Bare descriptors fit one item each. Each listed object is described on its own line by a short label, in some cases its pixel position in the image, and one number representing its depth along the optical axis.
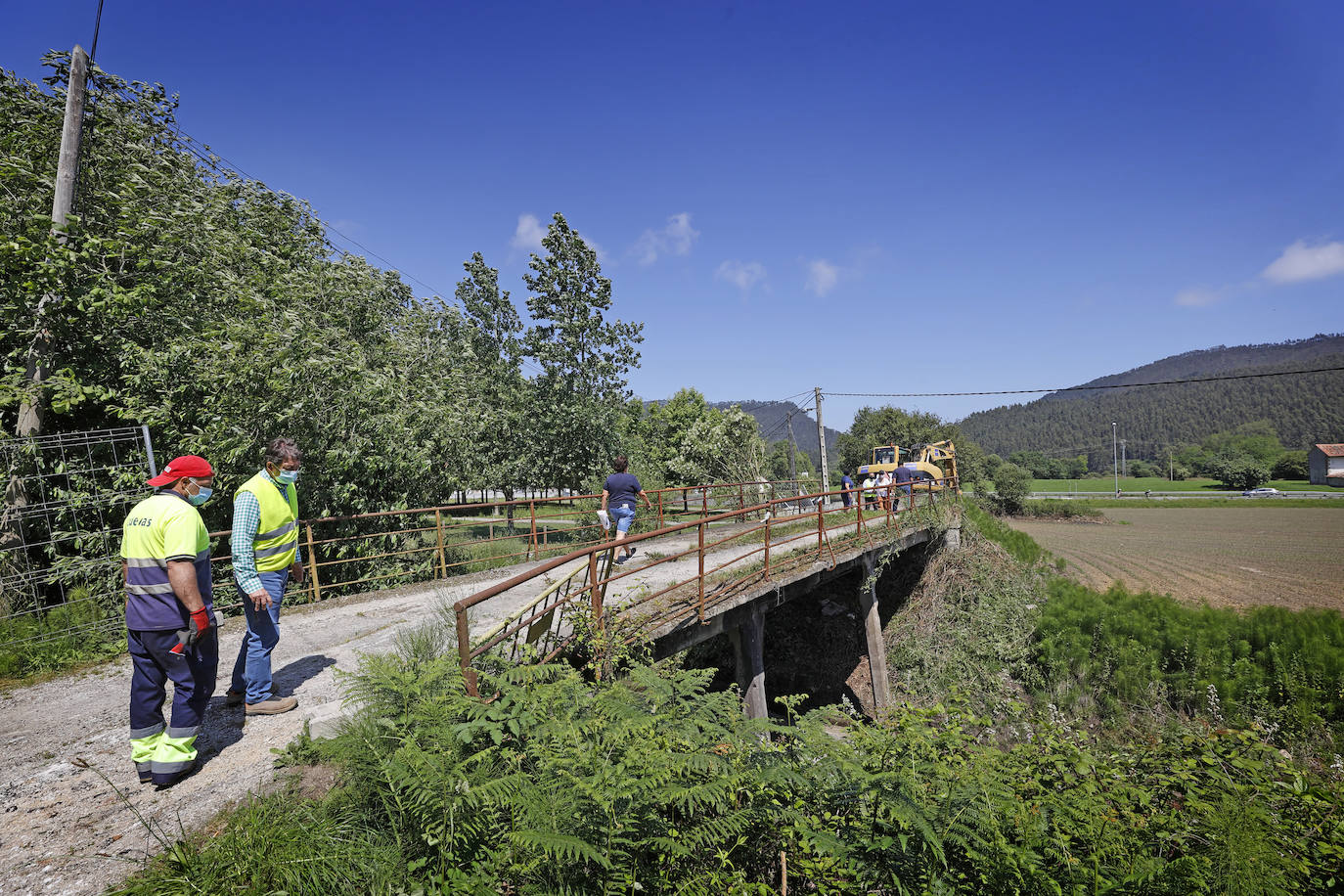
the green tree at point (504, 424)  22.09
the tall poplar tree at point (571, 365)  21.31
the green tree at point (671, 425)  39.84
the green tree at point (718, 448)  33.72
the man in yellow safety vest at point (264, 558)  4.06
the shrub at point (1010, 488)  51.78
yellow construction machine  23.34
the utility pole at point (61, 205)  6.85
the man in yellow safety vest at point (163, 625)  3.32
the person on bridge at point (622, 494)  8.63
